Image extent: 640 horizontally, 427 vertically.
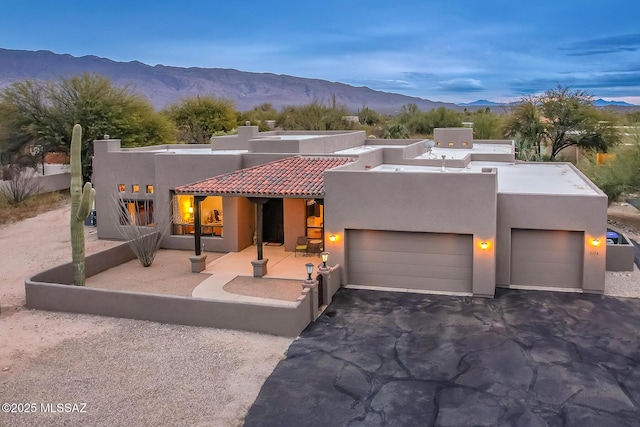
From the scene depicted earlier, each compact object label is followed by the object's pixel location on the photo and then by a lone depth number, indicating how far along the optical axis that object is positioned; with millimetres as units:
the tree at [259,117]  67662
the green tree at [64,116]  42844
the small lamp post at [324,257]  16384
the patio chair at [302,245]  21500
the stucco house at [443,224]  16719
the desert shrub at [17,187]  36719
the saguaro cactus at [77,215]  16969
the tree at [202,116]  59441
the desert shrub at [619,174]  30531
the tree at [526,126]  47562
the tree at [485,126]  60512
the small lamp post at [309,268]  14840
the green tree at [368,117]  85675
